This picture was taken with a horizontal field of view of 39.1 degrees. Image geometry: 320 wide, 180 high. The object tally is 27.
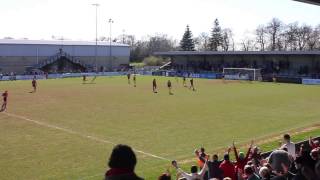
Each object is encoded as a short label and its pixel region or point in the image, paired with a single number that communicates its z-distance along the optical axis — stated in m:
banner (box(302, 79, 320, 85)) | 62.44
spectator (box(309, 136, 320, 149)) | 12.50
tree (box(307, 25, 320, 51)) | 113.62
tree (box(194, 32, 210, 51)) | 148.50
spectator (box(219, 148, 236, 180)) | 10.22
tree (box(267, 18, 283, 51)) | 124.36
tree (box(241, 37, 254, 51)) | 138.25
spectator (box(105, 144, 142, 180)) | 4.71
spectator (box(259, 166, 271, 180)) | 7.17
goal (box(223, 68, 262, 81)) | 68.81
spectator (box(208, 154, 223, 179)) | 10.11
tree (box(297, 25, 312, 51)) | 115.25
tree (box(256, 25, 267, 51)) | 129.50
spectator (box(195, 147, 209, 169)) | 11.11
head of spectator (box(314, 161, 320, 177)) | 7.20
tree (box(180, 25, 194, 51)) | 126.62
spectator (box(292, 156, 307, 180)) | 7.05
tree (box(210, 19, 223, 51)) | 129.12
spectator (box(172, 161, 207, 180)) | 9.31
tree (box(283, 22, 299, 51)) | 118.69
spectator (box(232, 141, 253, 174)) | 10.42
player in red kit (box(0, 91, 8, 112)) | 33.78
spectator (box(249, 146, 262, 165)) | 10.78
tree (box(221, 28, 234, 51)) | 133.88
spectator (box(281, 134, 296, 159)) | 12.06
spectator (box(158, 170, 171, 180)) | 6.50
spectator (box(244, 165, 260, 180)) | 7.62
